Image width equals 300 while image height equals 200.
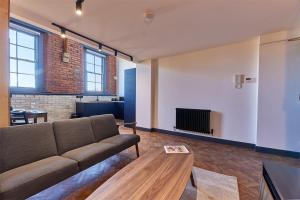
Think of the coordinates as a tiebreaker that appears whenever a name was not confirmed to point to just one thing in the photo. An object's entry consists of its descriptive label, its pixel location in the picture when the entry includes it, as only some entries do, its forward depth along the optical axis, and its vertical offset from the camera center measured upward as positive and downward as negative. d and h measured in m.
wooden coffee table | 0.91 -0.69
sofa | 1.05 -0.67
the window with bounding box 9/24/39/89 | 3.16 +1.06
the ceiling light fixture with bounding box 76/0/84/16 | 1.48 +1.08
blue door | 4.11 +0.08
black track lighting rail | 2.08 +1.15
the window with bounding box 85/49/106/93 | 4.72 +1.05
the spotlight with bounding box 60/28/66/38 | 2.10 +1.10
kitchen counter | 4.00 -0.39
